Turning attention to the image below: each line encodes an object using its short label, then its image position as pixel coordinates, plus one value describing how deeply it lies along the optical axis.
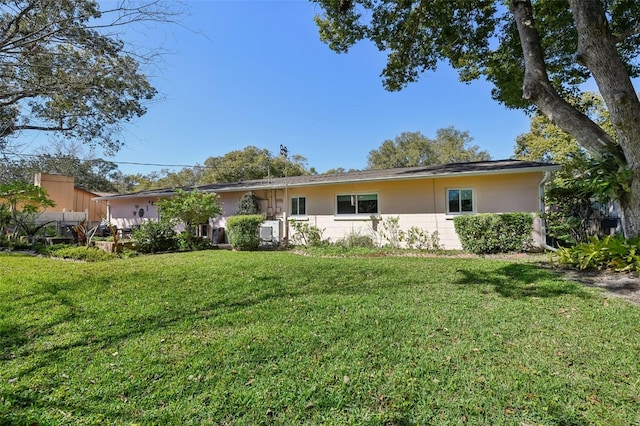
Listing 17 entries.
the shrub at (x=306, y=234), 11.99
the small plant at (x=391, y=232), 10.89
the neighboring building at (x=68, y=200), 19.06
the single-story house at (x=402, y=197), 9.36
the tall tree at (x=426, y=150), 35.58
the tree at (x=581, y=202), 4.97
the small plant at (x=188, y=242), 11.48
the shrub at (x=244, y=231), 11.09
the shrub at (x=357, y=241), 11.15
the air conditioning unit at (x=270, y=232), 12.18
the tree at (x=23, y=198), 10.88
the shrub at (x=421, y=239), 10.38
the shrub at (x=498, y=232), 8.74
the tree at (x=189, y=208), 11.14
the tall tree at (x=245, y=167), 33.25
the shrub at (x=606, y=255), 5.13
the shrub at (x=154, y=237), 10.81
